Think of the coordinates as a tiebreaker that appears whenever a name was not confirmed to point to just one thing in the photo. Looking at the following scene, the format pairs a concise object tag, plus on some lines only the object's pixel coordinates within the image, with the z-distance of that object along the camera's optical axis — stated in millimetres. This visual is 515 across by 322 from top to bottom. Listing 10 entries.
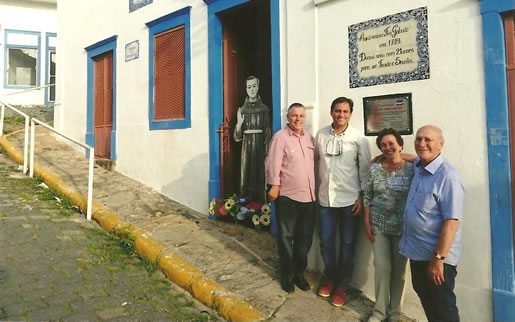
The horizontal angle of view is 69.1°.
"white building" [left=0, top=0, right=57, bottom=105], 12375
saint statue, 5188
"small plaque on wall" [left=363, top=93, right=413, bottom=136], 3488
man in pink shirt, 3545
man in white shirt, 3505
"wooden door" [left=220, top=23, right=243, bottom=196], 5426
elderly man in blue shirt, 2486
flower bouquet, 4648
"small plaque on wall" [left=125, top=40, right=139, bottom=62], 6926
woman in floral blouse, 3070
